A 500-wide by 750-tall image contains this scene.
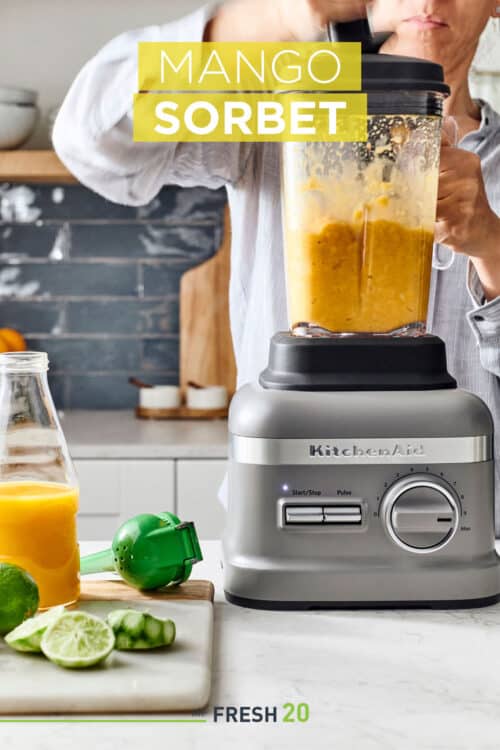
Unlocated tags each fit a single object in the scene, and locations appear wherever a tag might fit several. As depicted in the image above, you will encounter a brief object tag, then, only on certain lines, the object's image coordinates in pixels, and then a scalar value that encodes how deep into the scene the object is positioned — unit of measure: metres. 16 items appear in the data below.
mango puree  1.20
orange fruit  3.05
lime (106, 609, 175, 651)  1.03
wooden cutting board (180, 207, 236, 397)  3.17
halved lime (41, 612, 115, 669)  1.00
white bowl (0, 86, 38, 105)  2.99
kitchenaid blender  1.14
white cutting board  0.95
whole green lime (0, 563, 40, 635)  1.06
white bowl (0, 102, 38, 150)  2.98
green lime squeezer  1.16
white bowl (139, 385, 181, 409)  3.08
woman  1.34
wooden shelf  2.92
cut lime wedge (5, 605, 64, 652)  1.02
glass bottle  1.12
